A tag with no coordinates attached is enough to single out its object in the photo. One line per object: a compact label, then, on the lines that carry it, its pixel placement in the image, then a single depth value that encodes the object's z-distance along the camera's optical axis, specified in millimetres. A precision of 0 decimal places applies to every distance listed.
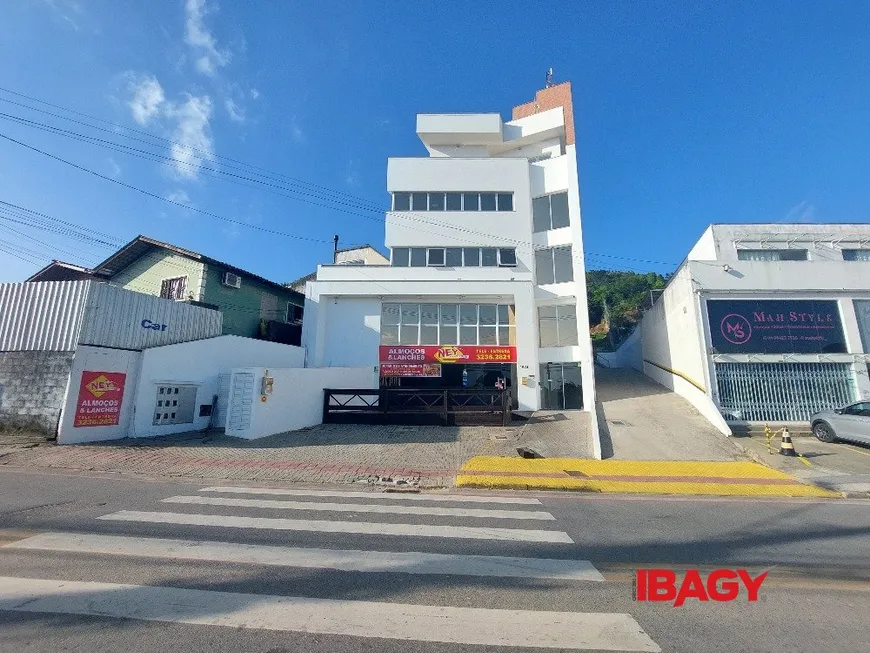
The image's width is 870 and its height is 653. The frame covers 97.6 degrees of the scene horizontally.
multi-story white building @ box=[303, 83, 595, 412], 20500
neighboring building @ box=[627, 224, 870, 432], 15281
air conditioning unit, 20281
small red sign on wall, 11641
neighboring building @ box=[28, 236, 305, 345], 19359
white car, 12484
